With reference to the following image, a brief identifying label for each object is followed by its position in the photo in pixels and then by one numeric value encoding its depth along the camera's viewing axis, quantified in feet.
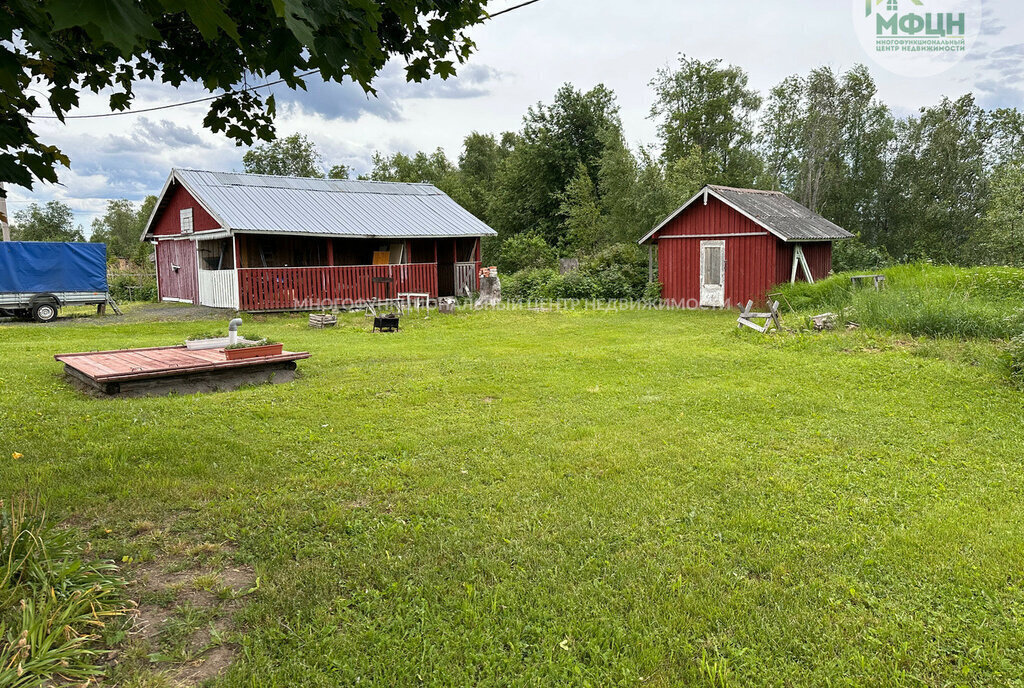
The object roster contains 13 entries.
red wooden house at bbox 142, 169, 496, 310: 63.62
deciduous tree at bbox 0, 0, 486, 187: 7.11
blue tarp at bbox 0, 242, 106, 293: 58.95
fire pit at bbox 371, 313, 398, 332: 50.19
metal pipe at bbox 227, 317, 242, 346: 32.37
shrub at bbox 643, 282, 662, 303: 70.88
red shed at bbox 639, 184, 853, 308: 62.54
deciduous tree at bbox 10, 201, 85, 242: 146.10
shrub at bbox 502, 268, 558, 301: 79.92
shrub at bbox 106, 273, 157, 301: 90.48
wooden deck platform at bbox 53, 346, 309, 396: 26.78
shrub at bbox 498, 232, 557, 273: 100.58
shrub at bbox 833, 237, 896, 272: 91.76
